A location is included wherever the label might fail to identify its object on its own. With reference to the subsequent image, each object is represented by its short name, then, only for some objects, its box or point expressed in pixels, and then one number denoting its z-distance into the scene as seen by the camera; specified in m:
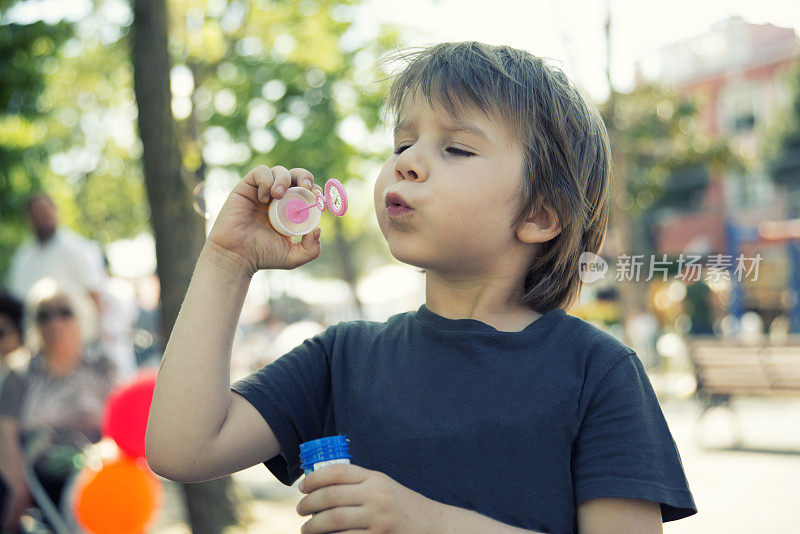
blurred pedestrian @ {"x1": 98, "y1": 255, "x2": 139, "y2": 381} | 5.66
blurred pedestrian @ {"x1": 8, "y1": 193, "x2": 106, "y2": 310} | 6.02
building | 23.91
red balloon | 3.57
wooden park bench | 6.72
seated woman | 4.08
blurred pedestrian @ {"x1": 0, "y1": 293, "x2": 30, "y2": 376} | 4.85
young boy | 1.23
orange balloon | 3.52
